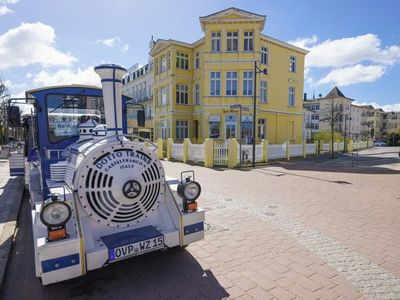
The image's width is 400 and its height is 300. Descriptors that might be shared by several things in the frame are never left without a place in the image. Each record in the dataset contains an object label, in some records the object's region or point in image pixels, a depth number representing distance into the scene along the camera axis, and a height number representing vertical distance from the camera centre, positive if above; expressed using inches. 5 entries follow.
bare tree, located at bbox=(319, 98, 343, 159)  917.8 +88.8
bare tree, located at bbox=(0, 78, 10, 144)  1214.0 +61.2
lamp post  614.5 -64.3
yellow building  893.8 +163.5
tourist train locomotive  110.8 -37.1
